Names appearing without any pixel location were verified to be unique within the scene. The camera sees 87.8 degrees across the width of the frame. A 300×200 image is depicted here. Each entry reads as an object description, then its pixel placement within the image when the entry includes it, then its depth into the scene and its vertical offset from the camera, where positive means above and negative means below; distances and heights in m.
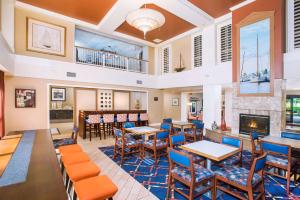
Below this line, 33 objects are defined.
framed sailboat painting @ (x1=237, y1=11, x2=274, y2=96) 4.80 +1.49
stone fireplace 4.61 -0.24
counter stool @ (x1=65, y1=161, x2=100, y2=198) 1.95 -0.95
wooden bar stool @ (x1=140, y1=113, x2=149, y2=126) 8.08 -1.04
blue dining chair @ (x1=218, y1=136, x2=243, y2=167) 2.92 -0.90
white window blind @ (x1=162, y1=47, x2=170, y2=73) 9.08 +2.35
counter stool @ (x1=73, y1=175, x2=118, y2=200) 1.58 -0.96
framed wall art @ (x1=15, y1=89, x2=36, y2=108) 5.55 +0.04
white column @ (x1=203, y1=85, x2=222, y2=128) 6.75 -0.21
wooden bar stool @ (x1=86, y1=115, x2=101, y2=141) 6.50 -0.93
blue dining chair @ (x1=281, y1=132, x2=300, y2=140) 3.52 -0.84
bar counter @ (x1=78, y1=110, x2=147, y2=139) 6.69 -0.72
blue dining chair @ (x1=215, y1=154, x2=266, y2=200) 2.05 -1.13
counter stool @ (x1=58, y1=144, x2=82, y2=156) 2.82 -0.95
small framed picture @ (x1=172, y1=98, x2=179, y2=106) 10.39 -0.15
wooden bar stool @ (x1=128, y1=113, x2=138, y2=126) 7.52 -0.88
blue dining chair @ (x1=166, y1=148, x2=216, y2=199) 2.15 -1.13
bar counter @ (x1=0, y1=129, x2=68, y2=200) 1.18 -0.73
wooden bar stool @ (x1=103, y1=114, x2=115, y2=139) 6.87 -1.05
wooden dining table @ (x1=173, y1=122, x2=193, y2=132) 5.77 -0.96
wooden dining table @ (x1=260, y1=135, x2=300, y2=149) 2.97 -0.88
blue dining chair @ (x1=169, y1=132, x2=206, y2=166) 3.08 -0.91
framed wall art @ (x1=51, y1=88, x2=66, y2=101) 9.72 +0.32
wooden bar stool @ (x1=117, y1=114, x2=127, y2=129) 7.22 -0.89
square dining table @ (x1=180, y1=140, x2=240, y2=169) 2.42 -0.87
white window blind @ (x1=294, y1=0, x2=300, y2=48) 4.53 +2.26
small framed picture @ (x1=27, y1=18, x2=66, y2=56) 5.87 +2.43
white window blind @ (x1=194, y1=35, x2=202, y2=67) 7.39 +2.33
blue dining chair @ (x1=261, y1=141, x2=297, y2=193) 2.75 -1.16
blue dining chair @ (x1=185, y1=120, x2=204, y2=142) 5.24 -1.12
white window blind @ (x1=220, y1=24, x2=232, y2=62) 6.25 +2.28
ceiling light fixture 3.89 +2.08
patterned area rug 2.63 -1.62
